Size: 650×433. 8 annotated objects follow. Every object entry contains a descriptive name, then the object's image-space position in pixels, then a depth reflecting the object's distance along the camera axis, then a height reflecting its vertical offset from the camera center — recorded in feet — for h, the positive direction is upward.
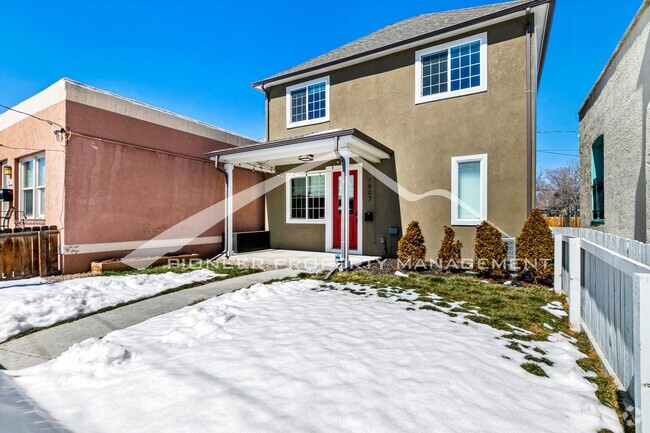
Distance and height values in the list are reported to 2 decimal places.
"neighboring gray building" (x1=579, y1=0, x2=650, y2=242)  15.90 +5.19
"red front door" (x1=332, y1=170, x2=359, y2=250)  29.71 +1.02
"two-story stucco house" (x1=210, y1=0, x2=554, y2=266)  23.03 +7.11
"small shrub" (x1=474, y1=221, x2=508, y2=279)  20.61 -2.40
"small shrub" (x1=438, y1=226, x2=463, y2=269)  22.76 -2.52
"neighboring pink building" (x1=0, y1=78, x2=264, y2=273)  23.20 +3.85
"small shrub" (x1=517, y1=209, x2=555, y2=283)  19.27 -1.98
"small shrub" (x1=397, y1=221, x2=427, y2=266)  23.48 -2.25
